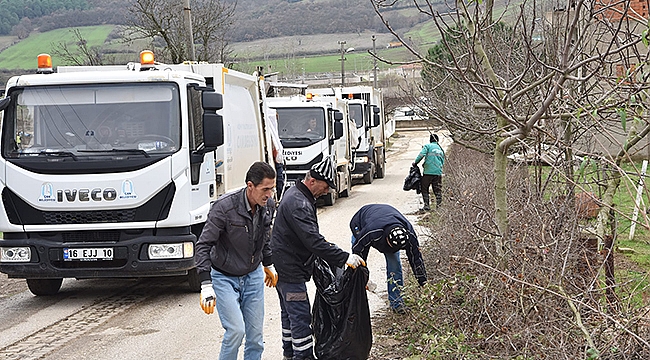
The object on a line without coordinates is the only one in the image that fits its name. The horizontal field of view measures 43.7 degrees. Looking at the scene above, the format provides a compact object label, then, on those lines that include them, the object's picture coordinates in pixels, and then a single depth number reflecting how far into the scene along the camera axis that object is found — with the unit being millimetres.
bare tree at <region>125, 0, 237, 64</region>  24641
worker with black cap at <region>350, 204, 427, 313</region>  7516
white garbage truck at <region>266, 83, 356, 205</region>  18281
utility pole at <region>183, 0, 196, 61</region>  19344
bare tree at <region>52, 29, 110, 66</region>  24453
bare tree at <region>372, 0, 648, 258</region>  4535
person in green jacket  16312
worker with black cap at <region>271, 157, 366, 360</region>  6062
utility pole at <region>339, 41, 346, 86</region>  50022
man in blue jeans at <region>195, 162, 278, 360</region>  5574
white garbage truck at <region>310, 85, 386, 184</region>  25406
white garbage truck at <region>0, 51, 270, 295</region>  8742
